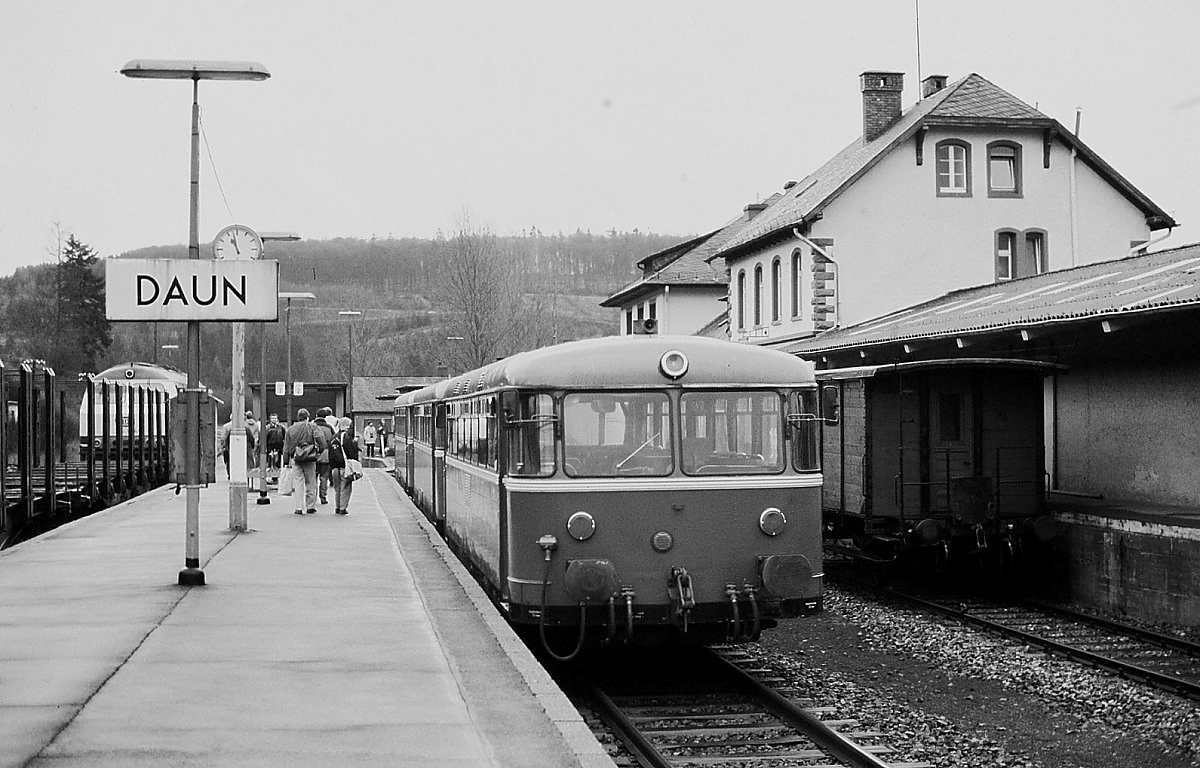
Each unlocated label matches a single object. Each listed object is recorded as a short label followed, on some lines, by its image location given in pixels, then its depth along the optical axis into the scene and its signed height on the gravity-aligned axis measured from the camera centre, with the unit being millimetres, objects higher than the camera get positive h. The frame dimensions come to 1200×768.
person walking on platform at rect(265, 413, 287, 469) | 36750 -243
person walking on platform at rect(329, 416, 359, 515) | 23438 -781
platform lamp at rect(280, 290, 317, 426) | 32906 +3127
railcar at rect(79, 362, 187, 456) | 28031 +367
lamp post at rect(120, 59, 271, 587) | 12703 +1889
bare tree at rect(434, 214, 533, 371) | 54312 +4894
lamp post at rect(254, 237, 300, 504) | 27969 +137
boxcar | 16953 -436
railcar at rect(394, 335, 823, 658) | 10414 -496
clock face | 19094 +2483
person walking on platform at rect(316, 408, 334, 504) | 23875 -116
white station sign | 12648 +1251
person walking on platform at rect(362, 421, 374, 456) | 65844 -539
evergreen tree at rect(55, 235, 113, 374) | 82250 +7364
